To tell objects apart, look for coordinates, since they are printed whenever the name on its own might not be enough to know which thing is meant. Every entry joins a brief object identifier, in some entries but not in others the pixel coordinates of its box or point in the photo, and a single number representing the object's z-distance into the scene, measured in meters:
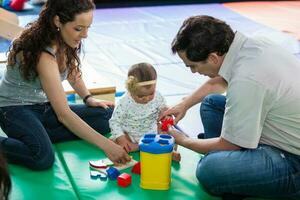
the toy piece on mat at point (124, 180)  1.92
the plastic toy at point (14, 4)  4.92
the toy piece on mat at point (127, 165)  2.07
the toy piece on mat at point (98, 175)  1.99
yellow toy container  1.82
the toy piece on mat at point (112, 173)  1.99
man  1.68
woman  2.00
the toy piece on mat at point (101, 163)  2.06
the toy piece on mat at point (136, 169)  2.03
